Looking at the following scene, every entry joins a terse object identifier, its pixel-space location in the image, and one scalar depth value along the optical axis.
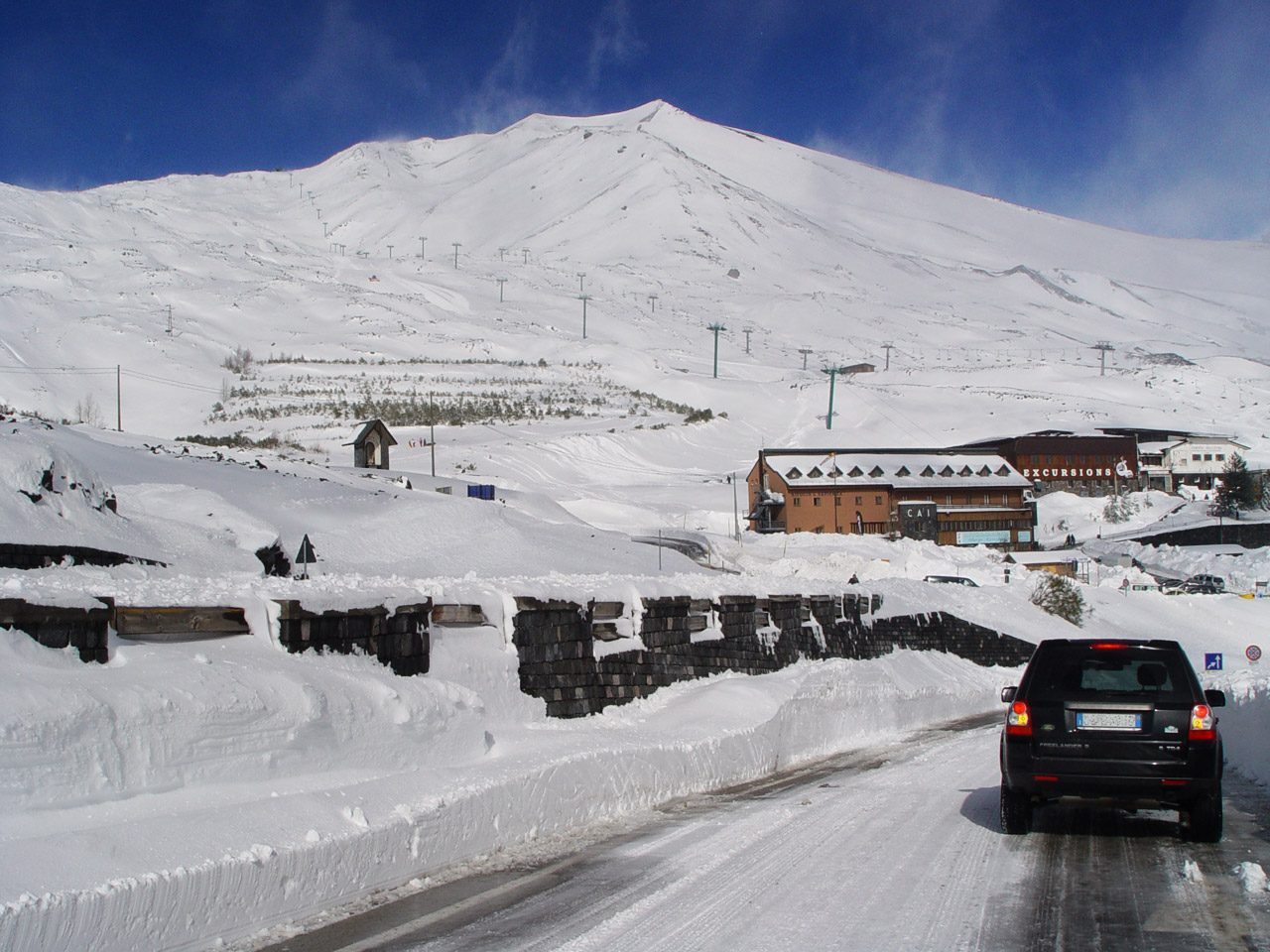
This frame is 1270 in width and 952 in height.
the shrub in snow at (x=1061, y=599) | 45.94
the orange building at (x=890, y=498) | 80.50
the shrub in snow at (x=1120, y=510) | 97.00
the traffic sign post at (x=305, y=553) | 18.31
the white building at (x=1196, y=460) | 119.50
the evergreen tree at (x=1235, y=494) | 92.06
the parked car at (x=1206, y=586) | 63.66
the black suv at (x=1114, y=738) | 8.62
